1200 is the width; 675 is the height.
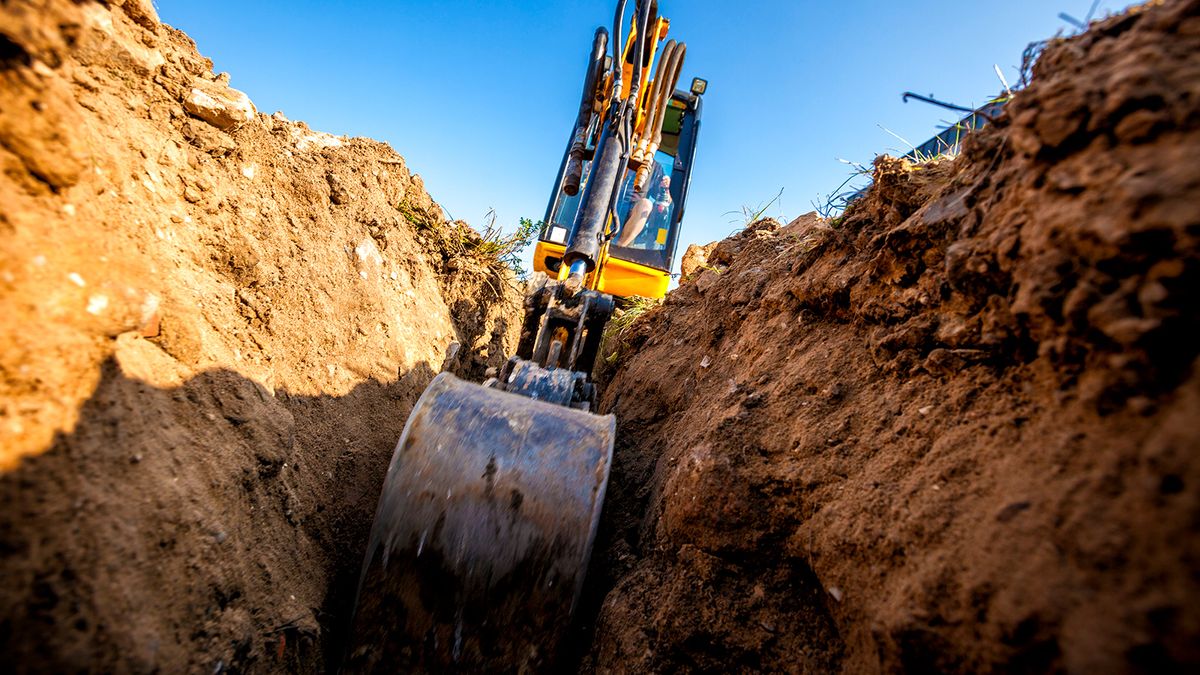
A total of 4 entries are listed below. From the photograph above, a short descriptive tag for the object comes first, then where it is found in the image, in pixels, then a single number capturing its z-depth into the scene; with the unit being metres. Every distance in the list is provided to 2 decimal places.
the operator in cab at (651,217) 6.04
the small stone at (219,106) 2.25
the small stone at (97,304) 1.25
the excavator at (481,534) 1.61
